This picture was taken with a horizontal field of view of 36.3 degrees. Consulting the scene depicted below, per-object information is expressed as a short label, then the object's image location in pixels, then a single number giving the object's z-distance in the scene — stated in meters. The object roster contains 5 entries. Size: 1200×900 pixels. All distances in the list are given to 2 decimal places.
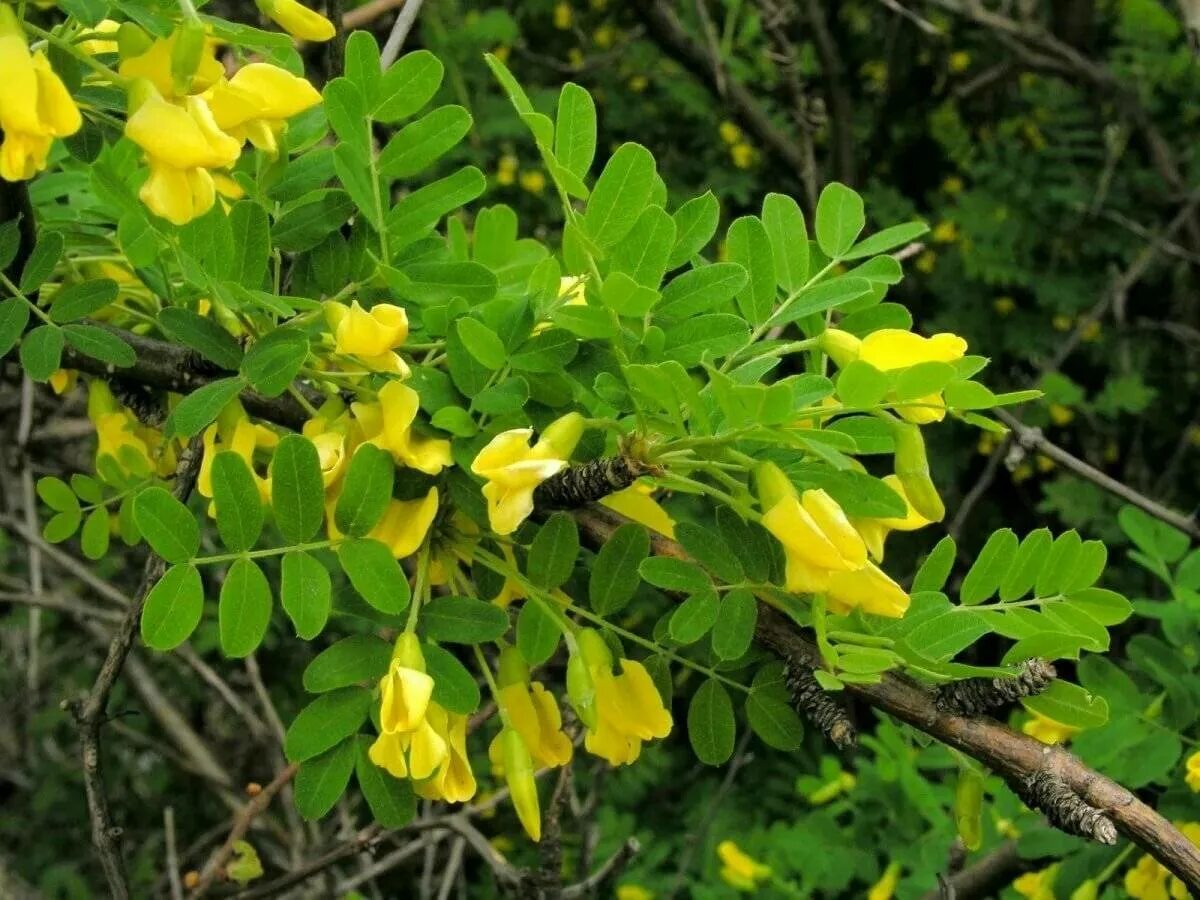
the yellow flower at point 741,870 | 0.51
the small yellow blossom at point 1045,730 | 0.32
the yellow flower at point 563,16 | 0.91
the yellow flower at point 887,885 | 0.45
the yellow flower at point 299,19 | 0.26
